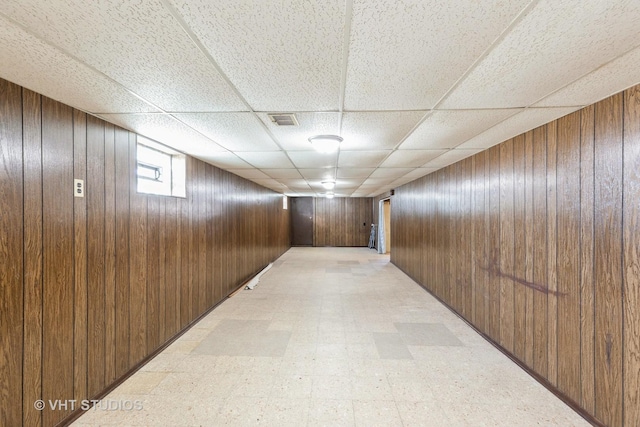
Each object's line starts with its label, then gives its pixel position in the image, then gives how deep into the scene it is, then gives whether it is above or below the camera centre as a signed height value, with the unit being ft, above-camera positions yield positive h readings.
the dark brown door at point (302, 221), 37.35 -1.15
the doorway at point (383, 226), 29.52 -1.59
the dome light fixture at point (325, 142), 7.62 +2.19
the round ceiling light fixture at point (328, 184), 19.05 +2.28
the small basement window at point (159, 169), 8.55 +1.60
